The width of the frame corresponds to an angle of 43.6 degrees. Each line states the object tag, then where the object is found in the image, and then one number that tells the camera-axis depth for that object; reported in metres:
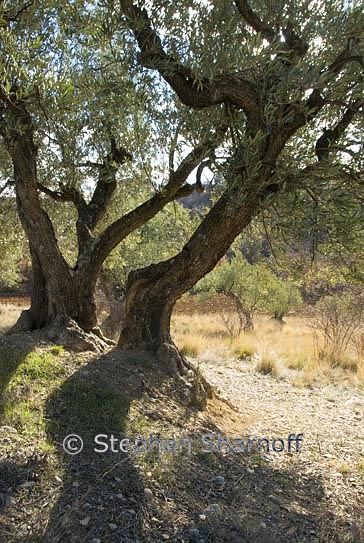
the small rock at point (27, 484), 3.50
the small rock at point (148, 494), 3.75
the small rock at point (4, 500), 3.27
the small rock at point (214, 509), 3.75
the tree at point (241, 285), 21.52
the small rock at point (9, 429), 4.13
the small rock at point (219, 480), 4.27
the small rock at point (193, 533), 3.38
